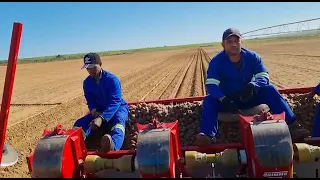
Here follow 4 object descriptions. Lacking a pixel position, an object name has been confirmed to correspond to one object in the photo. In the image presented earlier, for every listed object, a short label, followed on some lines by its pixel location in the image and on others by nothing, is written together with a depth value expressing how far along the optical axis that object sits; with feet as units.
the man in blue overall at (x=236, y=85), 10.22
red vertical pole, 7.13
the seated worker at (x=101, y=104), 11.18
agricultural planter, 7.25
